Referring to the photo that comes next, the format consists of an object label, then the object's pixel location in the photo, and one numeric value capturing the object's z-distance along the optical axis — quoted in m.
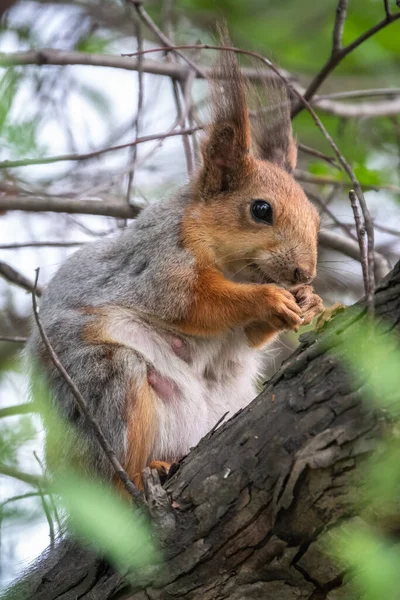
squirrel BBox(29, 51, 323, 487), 4.88
